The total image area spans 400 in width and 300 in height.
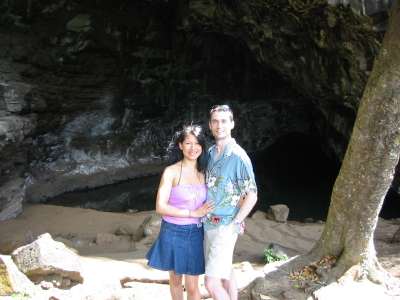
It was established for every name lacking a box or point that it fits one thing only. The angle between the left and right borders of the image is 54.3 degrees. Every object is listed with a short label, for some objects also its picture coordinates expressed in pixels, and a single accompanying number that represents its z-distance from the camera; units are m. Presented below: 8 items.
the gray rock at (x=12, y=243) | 5.50
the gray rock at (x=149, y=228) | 6.74
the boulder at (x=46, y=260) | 3.72
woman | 2.93
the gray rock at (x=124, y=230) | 7.30
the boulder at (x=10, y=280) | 3.30
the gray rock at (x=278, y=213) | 8.58
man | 2.86
